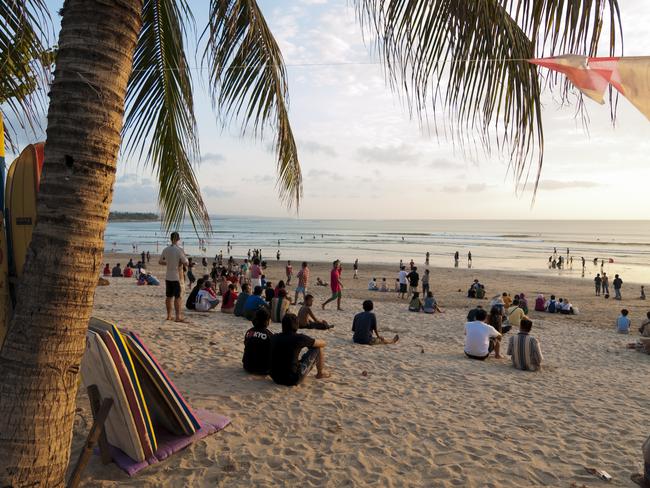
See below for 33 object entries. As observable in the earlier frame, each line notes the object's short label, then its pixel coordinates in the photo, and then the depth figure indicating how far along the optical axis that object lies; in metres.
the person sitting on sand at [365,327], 8.19
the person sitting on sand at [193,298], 11.05
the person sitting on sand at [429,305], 13.93
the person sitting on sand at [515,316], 11.77
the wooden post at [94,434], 2.74
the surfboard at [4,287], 3.78
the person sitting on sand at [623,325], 12.44
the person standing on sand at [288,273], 22.66
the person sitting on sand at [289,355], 5.22
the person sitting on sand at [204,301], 11.02
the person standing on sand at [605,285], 22.80
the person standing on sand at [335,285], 13.11
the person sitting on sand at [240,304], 10.37
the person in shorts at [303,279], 14.39
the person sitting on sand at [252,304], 9.44
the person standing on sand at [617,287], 21.19
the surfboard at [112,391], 2.95
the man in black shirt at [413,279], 18.86
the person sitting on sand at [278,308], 9.76
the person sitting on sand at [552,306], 16.78
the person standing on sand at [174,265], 8.23
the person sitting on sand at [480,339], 7.64
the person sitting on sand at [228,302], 10.97
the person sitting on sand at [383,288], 21.70
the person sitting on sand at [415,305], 14.15
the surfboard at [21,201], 3.75
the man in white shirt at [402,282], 19.36
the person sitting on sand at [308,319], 9.20
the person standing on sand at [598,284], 22.97
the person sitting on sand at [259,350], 5.57
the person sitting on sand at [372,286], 22.06
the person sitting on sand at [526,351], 7.03
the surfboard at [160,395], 3.23
